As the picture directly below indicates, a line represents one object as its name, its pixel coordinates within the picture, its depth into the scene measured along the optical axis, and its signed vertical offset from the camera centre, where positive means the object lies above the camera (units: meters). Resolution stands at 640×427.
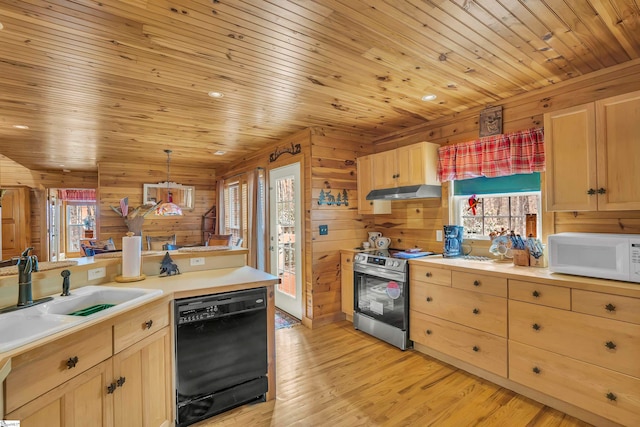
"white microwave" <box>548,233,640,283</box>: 1.93 -0.29
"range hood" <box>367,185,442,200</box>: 3.27 +0.23
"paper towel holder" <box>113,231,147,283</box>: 2.20 -0.42
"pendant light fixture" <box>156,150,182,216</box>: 4.81 +0.13
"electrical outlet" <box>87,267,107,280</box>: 2.09 -0.36
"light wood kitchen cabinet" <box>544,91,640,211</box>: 2.06 +0.39
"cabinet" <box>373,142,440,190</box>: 3.36 +0.54
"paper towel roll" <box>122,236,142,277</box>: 2.21 -0.26
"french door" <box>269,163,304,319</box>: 4.09 -0.26
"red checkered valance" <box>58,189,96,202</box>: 8.17 +0.66
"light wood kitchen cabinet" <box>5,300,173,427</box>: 1.18 -0.71
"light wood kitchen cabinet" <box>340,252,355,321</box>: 3.81 -0.83
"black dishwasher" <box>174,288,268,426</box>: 2.00 -0.91
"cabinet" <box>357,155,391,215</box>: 3.93 +0.30
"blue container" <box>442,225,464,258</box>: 3.19 -0.28
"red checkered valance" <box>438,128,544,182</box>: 2.70 +0.54
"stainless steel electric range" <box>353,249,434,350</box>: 3.13 -0.85
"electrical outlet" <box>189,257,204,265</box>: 2.67 -0.37
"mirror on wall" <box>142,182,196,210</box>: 6.33 +0.52
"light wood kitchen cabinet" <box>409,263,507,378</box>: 2.47 -0.90
